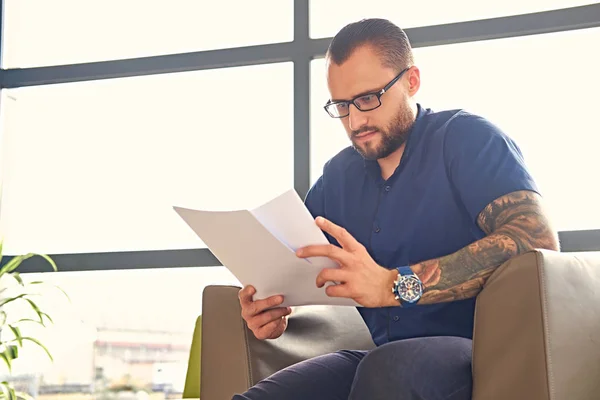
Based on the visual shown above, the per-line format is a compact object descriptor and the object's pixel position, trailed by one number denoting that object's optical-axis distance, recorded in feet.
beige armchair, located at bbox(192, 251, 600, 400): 7.10
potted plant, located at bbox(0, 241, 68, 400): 13.23
